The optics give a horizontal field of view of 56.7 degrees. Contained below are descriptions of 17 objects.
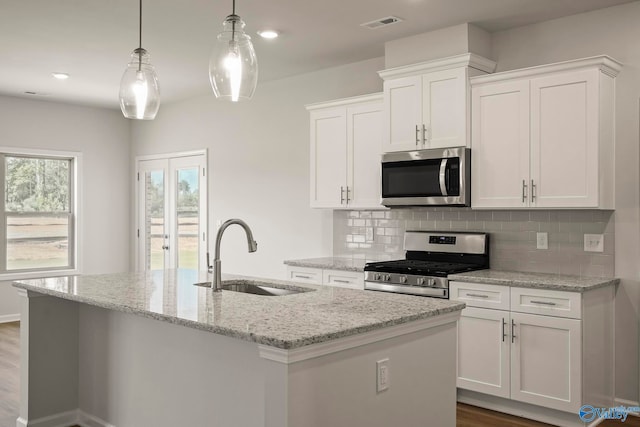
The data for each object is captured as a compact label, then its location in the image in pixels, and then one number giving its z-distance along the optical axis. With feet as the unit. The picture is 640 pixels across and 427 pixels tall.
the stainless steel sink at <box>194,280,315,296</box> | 10.69
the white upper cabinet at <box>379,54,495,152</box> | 13.66
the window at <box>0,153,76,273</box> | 23.21
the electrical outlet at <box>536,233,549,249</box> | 13.55
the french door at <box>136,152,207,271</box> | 22.93
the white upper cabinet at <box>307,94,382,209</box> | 15.83
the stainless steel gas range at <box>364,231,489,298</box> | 13.34
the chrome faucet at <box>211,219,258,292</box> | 10.14
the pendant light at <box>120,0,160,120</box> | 9.37
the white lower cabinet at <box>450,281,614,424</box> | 11.53
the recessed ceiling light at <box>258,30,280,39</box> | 14.51
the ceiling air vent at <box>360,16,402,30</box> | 13.55
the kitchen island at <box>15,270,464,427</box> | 6.68
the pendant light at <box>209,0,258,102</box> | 8.39
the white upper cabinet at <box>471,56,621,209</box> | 11.98
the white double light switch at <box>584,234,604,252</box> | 12.84
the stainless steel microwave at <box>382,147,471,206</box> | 13.65
